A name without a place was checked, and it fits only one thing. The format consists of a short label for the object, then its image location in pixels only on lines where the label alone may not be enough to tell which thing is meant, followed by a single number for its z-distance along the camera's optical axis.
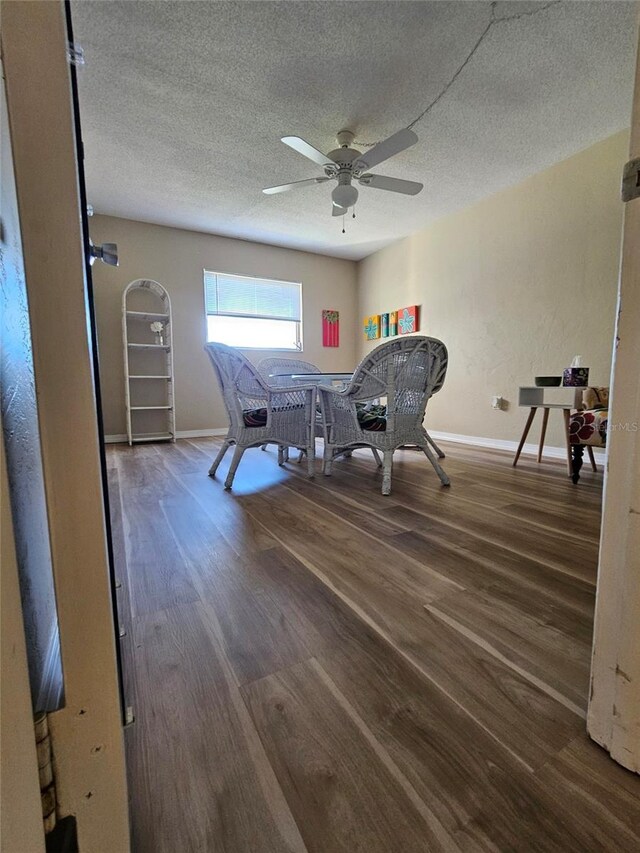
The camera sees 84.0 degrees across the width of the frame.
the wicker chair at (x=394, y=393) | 1.88
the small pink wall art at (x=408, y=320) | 4.36
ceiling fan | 2.24
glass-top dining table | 2.86
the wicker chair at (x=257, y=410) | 2.01
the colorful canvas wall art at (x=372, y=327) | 4.94
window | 4.39
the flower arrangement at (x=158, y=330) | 4.02
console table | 2.50
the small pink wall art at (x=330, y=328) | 5.10
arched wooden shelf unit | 3.97
